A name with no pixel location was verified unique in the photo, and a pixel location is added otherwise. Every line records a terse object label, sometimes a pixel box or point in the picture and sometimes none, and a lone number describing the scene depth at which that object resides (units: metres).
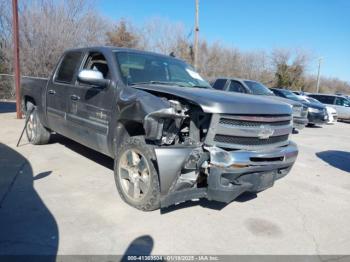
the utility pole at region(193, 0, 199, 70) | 19.75
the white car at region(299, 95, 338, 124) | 16.41
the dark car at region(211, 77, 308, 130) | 11.12
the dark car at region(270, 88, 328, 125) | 14.74
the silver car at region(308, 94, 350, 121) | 20.56
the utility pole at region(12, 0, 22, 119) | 11.40
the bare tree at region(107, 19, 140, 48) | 29.85
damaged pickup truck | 3.49
